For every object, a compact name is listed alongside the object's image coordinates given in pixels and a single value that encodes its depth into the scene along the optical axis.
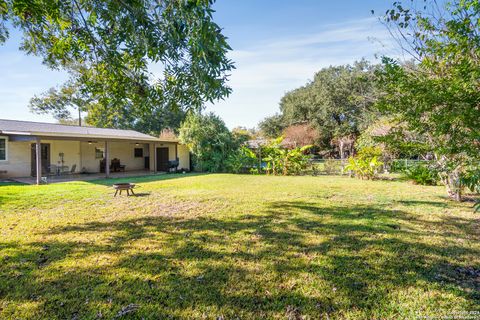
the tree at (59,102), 31.75
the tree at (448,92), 3.02
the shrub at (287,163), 16.38
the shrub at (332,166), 16.86
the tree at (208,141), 18.30
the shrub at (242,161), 17.53
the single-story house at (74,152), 13.76
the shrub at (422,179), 11.33
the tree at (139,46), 3.23
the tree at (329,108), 29.40
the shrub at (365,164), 13.68
